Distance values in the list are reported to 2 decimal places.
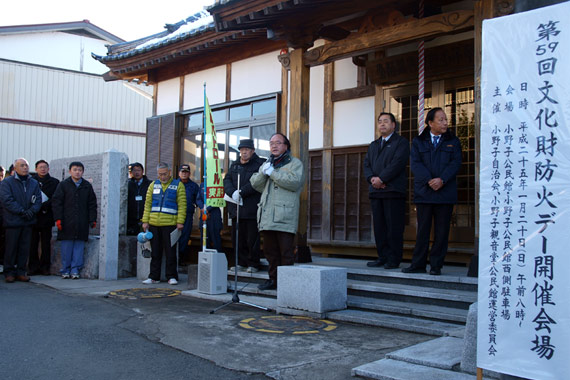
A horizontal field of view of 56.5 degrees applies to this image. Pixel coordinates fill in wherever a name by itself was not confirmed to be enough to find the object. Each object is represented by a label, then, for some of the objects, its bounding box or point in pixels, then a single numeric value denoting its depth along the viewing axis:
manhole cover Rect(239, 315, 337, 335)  5.10
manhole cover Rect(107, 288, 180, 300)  7.17
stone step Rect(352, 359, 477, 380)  3.54
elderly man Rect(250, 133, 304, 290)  6.60
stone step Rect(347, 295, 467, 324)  5.13
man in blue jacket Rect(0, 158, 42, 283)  8.58
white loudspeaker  7.19
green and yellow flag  6.94
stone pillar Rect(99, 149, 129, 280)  9.16
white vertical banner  2.73
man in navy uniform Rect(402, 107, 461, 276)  5.89
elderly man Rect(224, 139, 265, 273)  7.47
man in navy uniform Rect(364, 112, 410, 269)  6.49
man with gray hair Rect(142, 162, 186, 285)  8.49
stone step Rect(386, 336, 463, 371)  3.78
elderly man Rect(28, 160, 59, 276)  9.47
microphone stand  6.07
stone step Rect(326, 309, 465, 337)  4.83
